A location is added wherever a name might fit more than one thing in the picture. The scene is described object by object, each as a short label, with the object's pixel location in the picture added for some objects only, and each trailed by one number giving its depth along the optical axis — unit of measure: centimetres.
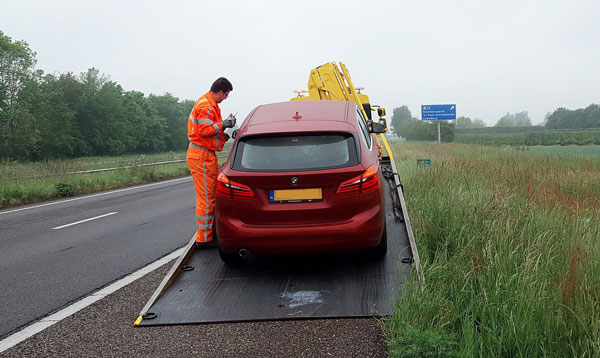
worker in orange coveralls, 613
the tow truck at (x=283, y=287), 433
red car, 473
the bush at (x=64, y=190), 1640
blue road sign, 4519
